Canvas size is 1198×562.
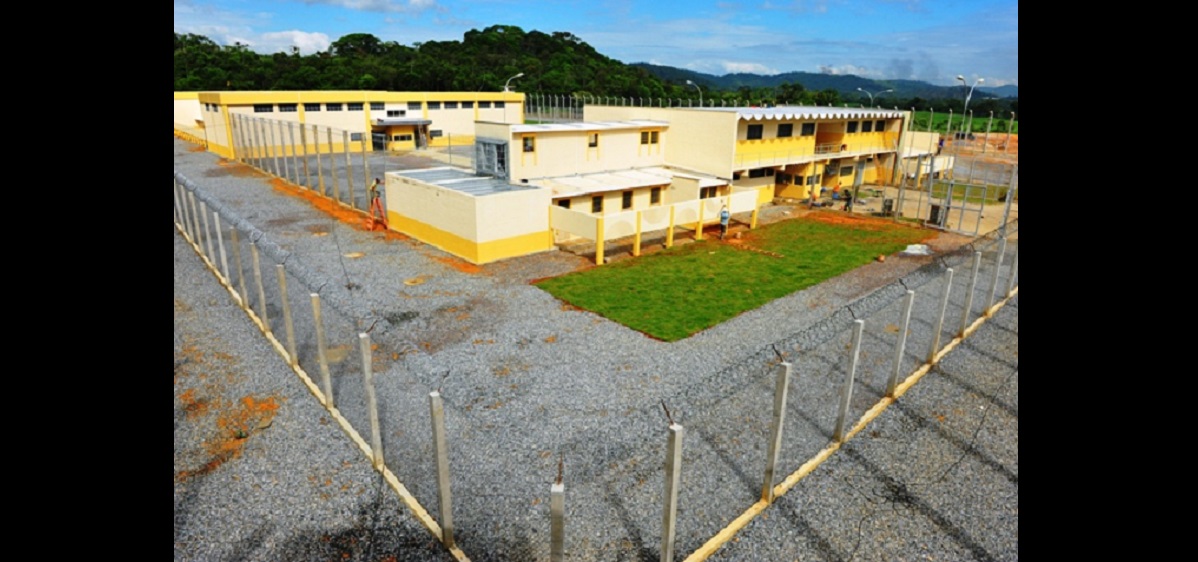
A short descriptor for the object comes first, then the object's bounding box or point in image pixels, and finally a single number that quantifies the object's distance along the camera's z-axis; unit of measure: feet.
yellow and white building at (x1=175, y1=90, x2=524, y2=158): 132.87
